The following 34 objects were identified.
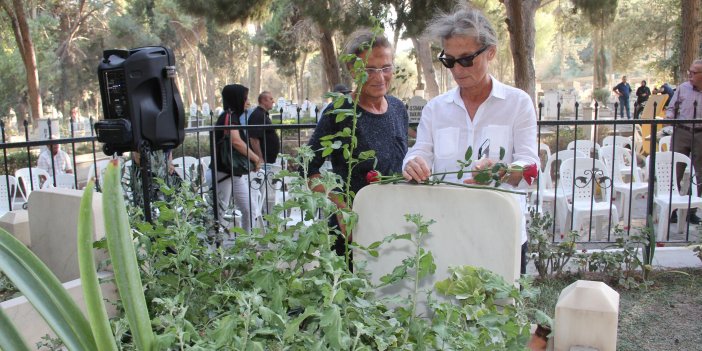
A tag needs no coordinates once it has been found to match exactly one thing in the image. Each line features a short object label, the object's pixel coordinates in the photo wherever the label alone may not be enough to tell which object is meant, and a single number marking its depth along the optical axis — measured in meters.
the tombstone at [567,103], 26.55
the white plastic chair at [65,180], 7.00
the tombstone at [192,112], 22.56
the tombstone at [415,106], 5.85
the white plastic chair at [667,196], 5.84
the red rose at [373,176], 1.66
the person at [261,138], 5.72
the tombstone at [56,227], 2.26
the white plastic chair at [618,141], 8.89
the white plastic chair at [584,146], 7.84
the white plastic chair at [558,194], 5.92
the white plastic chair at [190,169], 4.17
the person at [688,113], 6.61
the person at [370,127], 2.36
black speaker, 2.33
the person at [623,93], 20.38
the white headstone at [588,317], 1.25
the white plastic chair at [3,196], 6.39
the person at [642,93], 18.16
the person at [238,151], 5.21
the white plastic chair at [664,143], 8.02
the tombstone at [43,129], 7.96
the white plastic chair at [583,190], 5.66
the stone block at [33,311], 1.86
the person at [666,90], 10.56
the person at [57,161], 7.95
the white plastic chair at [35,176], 7.17
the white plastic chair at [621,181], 6.47
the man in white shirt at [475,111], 2.06
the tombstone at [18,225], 2.87
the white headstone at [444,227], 1.48
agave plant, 0.89
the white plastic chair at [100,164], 7.48
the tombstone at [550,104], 22.30
